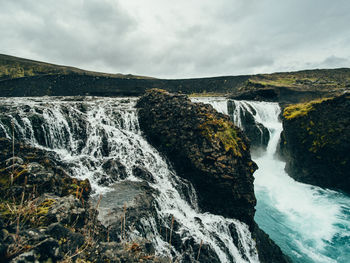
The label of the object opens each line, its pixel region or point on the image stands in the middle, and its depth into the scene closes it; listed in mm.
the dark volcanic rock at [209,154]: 9727
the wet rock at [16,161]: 4330
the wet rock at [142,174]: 9295
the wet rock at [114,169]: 9046
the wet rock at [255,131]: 23797
